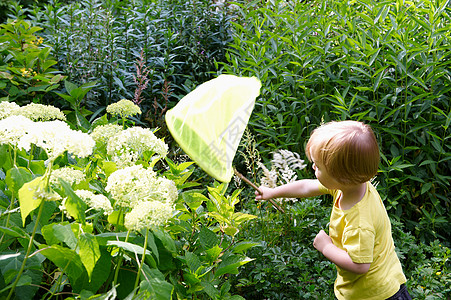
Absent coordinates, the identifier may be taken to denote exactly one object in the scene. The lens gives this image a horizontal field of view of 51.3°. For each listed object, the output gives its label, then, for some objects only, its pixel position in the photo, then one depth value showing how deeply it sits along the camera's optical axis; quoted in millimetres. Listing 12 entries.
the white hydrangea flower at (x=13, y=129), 1361
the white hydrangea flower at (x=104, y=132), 1962
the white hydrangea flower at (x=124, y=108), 2314
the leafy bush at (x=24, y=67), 3656
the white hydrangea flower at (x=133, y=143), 1666
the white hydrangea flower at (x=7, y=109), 1859
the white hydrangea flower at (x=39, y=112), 1933
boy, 2004
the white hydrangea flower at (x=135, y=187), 1288
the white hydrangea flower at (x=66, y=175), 1336
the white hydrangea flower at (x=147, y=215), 1214
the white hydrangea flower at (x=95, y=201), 1339
